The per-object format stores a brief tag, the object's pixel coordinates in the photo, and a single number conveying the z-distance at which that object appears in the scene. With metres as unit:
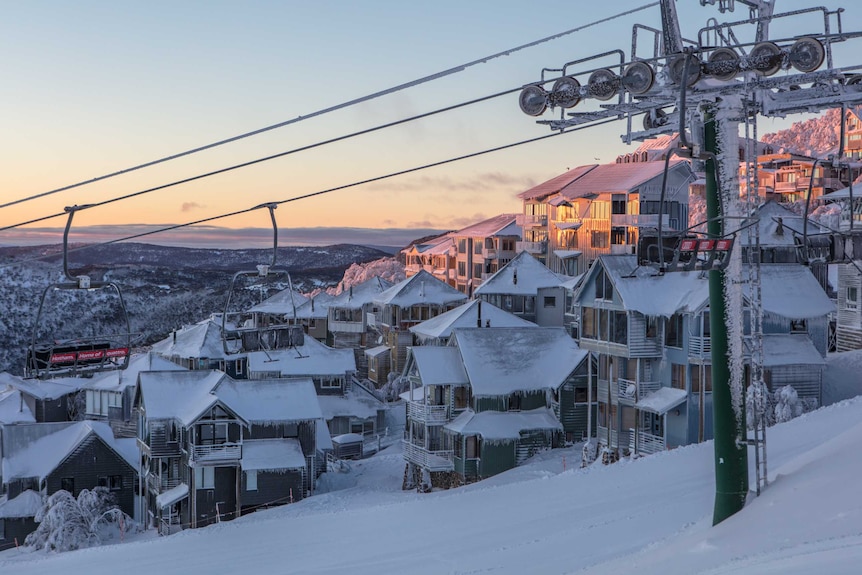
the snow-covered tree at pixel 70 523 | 39.81
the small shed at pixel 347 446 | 52.62
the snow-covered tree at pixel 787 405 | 33.22
